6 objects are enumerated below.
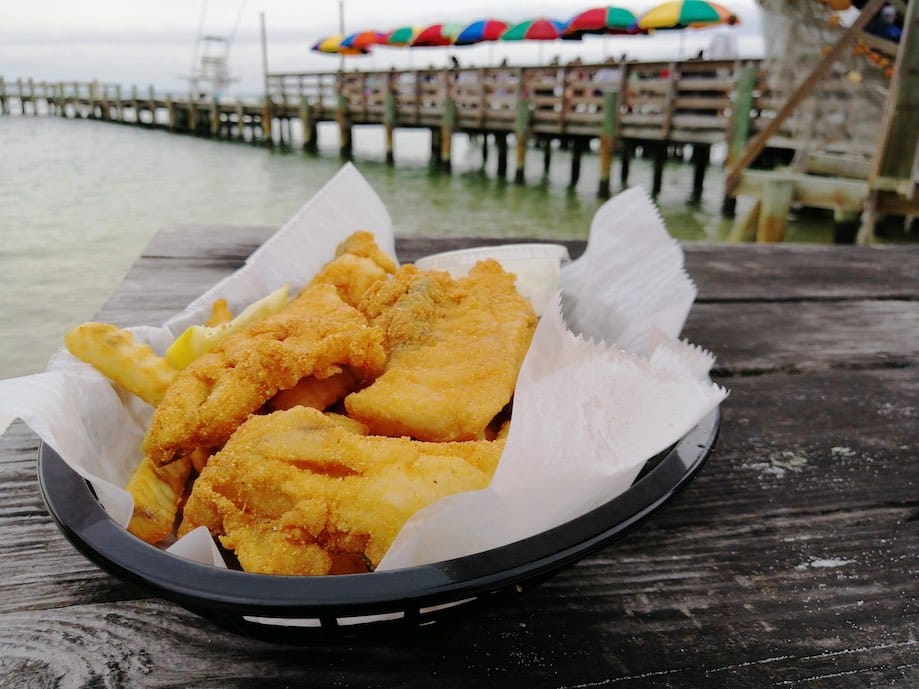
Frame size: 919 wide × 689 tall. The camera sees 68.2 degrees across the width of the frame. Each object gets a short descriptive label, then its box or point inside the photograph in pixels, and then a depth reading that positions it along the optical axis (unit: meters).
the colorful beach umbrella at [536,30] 20.55
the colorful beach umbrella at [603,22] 18.91
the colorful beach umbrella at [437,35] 23.45
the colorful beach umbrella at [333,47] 28.47
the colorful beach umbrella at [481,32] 22.30
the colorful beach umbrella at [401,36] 24.75
